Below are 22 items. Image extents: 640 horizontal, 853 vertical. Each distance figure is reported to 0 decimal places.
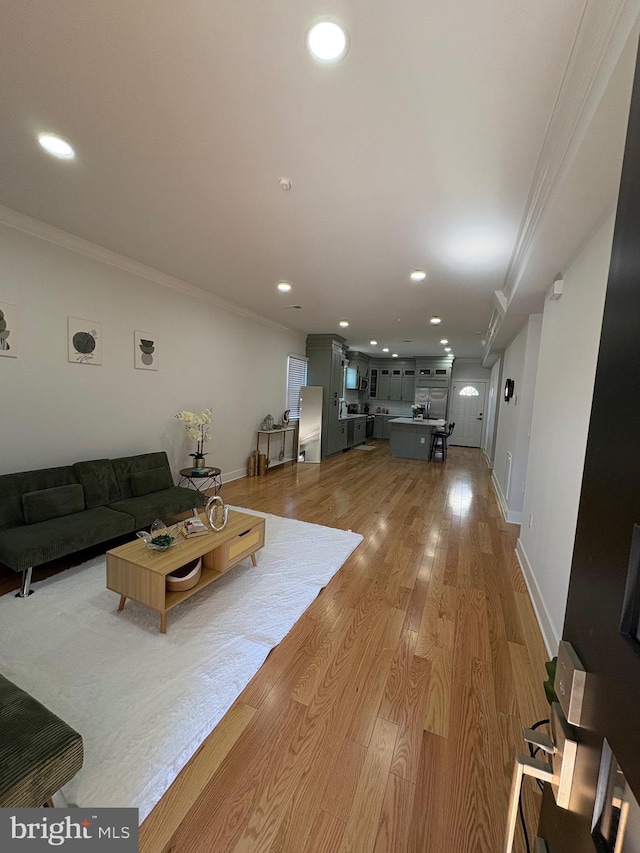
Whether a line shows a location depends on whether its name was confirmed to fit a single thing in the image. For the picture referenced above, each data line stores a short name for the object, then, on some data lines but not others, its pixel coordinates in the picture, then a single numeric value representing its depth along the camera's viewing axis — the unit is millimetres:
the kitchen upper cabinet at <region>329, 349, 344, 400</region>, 7427
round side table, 4023
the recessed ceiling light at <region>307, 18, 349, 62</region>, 1192
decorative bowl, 2119
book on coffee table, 2360
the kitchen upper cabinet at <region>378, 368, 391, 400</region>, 10859
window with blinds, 6977
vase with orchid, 3995
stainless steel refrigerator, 9680
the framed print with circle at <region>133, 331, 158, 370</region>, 3742
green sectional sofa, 2283
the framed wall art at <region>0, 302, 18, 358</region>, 2676
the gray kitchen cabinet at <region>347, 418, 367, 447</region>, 8842
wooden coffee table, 1933
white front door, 9773
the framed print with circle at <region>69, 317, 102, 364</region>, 3146
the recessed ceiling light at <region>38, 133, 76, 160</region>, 1833
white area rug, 1290
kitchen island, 7840
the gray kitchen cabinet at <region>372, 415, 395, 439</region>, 11061
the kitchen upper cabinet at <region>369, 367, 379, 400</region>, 11079
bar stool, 7879
